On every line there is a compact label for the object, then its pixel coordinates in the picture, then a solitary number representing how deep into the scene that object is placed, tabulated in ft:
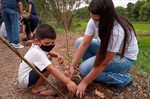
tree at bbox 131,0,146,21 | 158.81
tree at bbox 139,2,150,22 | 137.59
